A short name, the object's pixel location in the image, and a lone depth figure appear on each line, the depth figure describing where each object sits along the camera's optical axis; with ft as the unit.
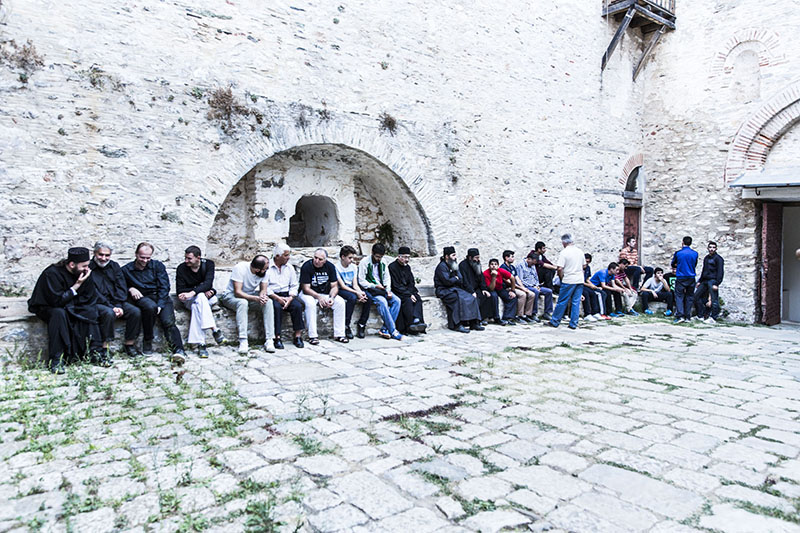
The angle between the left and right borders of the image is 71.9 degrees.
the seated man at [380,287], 23.85
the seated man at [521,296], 29.40
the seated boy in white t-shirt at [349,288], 23.39
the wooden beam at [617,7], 36.54
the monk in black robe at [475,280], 27.50
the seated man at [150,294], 19.13
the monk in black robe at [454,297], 26.27
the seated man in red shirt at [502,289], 28.60
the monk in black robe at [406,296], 24.68
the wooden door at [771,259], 35.09
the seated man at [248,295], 20.63
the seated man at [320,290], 22.16
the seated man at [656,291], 35.29
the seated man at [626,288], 34.58
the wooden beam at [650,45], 38.81
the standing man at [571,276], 27.27
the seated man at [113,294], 18.34
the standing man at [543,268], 31.99
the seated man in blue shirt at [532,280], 30.78
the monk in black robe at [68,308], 16.96
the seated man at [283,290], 21.44
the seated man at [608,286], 33.30
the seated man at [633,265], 36.55
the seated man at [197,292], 19.85
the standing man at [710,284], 32.30
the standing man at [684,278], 32.50
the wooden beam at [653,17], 36.63
